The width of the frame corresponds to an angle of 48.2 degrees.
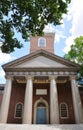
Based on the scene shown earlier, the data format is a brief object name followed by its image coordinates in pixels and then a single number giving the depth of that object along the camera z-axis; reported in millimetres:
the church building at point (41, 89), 8893
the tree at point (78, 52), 10129
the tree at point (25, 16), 4962
